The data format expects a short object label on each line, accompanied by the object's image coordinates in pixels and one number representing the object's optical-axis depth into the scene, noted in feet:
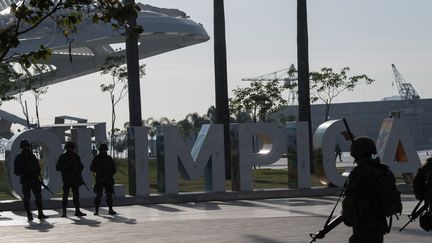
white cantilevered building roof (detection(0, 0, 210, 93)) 280.10
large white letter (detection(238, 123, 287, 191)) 88.84
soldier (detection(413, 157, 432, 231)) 37.29
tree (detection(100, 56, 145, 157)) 231.91
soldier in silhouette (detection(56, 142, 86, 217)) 70.28
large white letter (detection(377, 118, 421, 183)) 91.20
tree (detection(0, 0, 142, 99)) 34.60
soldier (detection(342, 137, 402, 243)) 29.78
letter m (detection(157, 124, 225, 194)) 86.63
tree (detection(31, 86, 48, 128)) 247.01
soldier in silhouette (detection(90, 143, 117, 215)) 71.20
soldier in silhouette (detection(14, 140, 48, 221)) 68.33
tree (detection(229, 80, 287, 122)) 223.30
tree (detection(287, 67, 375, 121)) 220.84
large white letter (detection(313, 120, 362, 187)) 89.56
